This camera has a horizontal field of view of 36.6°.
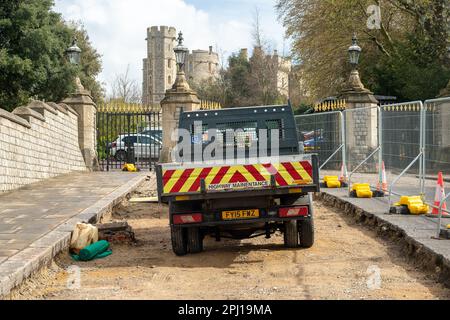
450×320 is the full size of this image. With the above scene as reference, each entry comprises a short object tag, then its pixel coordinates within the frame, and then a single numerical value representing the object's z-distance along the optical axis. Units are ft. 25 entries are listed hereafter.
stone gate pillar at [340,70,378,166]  51.47
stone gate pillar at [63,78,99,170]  84.58
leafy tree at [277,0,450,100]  94.58
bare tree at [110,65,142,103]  195.31
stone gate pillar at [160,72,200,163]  85.76
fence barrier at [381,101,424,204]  38.32
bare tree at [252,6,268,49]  172.14
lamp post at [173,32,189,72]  81.56
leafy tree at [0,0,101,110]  88.12
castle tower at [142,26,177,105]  310.04
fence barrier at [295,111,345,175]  62.59
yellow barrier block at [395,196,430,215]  36.35
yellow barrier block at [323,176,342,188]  57.06
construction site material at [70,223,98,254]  30.66
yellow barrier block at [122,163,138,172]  84.38
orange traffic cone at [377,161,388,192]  45.68
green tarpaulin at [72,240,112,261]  29.30
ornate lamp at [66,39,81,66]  81.76
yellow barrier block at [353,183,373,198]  46.75
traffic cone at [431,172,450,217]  33.17
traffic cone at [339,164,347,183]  58.13
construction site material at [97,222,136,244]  32.89
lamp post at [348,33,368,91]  81.87
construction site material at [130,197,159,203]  53.01
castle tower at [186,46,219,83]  308.81
